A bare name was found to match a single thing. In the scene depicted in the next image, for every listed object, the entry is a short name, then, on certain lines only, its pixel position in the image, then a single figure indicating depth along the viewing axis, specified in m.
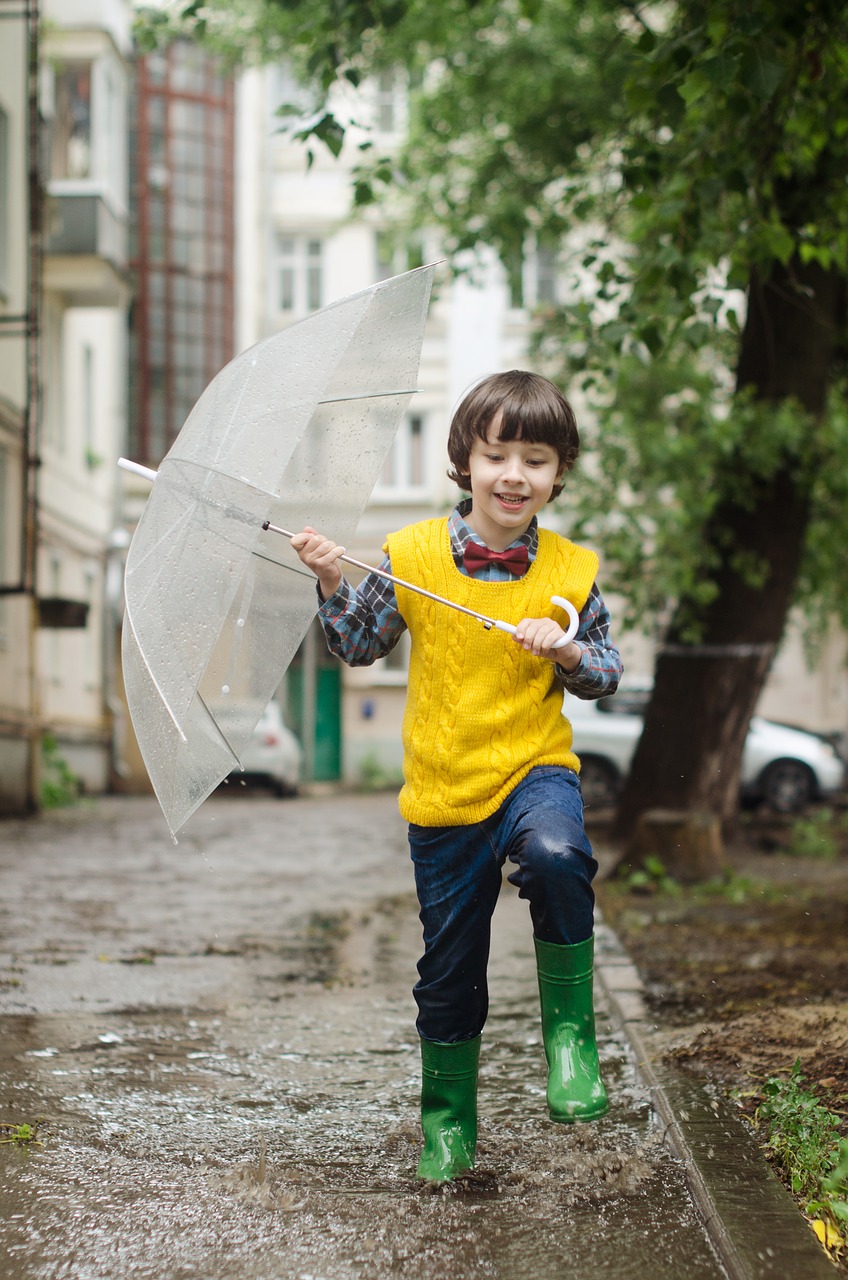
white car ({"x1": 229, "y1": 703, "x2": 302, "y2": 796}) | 22.61
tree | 6.11
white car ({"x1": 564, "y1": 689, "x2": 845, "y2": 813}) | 20.19
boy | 3.29
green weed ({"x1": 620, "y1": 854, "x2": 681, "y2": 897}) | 9.86
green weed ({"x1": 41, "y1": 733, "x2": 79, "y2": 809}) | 18.91
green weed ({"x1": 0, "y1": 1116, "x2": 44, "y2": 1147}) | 3.66
